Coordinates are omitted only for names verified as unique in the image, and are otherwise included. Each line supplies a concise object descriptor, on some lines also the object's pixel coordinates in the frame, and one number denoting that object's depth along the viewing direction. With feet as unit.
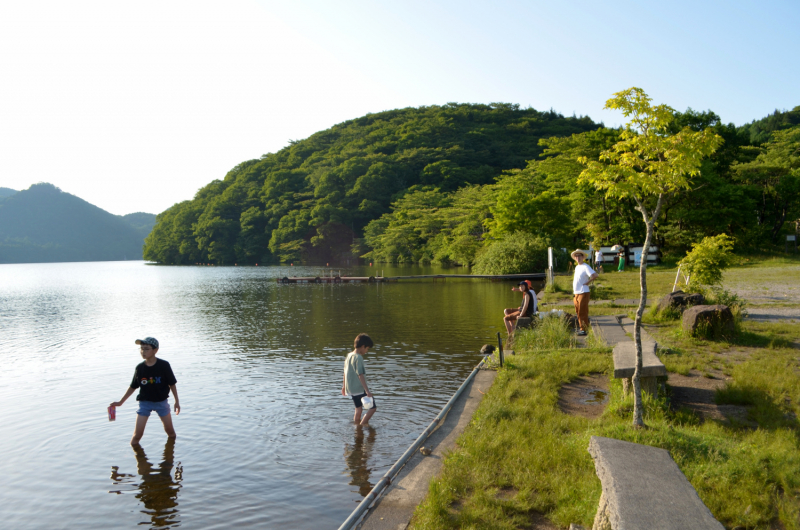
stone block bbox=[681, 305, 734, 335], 32.42
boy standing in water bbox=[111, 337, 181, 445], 21.62
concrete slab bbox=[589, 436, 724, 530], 10.01
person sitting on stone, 37.86
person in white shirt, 35.45
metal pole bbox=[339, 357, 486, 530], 13.92
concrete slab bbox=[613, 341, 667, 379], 18.94
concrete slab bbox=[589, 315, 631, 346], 34.55
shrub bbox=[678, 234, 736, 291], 42.63
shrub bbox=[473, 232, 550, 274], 124.06
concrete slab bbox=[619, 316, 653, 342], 37.63
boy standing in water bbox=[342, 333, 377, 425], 23.12
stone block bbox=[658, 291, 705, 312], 39.52
